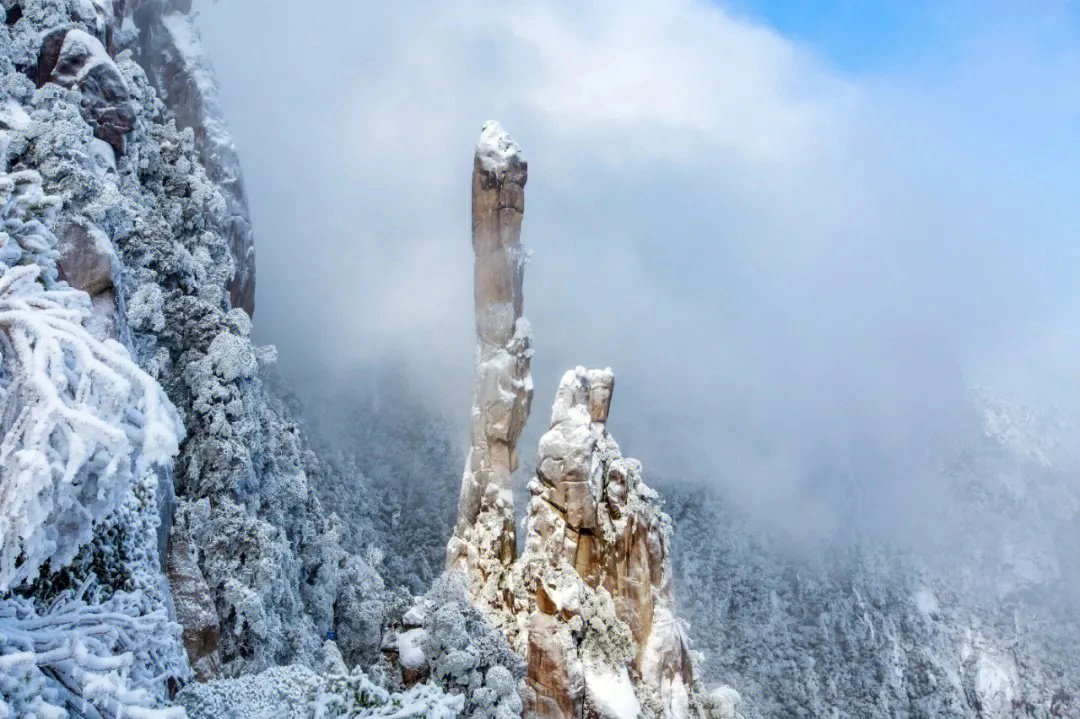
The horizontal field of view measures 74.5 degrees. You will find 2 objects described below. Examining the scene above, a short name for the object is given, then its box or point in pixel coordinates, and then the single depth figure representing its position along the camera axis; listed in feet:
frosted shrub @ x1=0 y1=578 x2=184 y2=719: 16.51
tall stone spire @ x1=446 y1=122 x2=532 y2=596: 124.98
